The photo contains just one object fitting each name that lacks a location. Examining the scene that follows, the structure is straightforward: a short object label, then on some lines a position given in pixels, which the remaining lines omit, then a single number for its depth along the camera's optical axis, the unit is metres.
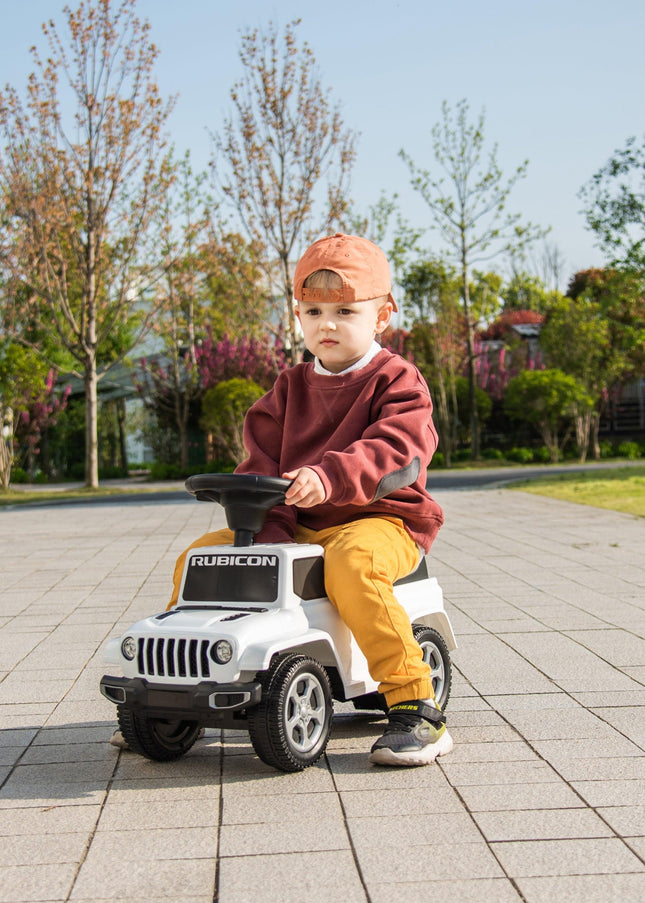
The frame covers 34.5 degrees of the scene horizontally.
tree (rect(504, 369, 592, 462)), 28.48
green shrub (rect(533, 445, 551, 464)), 29.89
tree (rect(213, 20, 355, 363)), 22.02
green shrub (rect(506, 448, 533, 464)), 29.61
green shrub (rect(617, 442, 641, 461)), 30.89
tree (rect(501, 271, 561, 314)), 50.09
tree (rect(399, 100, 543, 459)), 29.97
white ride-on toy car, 2.92
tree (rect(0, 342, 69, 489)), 22.44
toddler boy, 3.13
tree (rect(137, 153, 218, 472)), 22.94
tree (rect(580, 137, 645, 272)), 19.52
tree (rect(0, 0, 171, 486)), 20.97
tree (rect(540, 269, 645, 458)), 30.28
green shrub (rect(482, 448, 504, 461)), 30.62
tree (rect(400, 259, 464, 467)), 31.06
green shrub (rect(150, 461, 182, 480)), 27.44
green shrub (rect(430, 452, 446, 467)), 29.94
